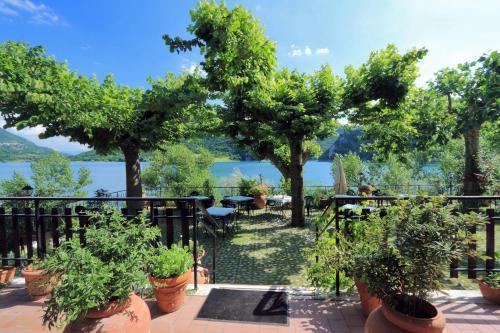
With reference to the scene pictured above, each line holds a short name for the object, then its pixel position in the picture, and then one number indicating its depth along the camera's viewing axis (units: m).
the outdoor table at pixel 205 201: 10.13
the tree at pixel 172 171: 15.41
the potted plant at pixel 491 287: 2.64
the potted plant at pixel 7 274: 3.11
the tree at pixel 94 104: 4.93
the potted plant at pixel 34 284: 2.78
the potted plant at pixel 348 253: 2.18
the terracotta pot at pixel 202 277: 3.41
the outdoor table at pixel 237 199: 9.55
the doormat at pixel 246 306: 2.50
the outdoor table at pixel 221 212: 7.12
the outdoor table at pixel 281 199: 10.12
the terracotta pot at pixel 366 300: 2.43
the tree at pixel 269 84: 5.49
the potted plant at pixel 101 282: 1.63
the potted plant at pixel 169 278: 2.52
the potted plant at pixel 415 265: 1.69
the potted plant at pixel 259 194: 11.94
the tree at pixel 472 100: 6.16
